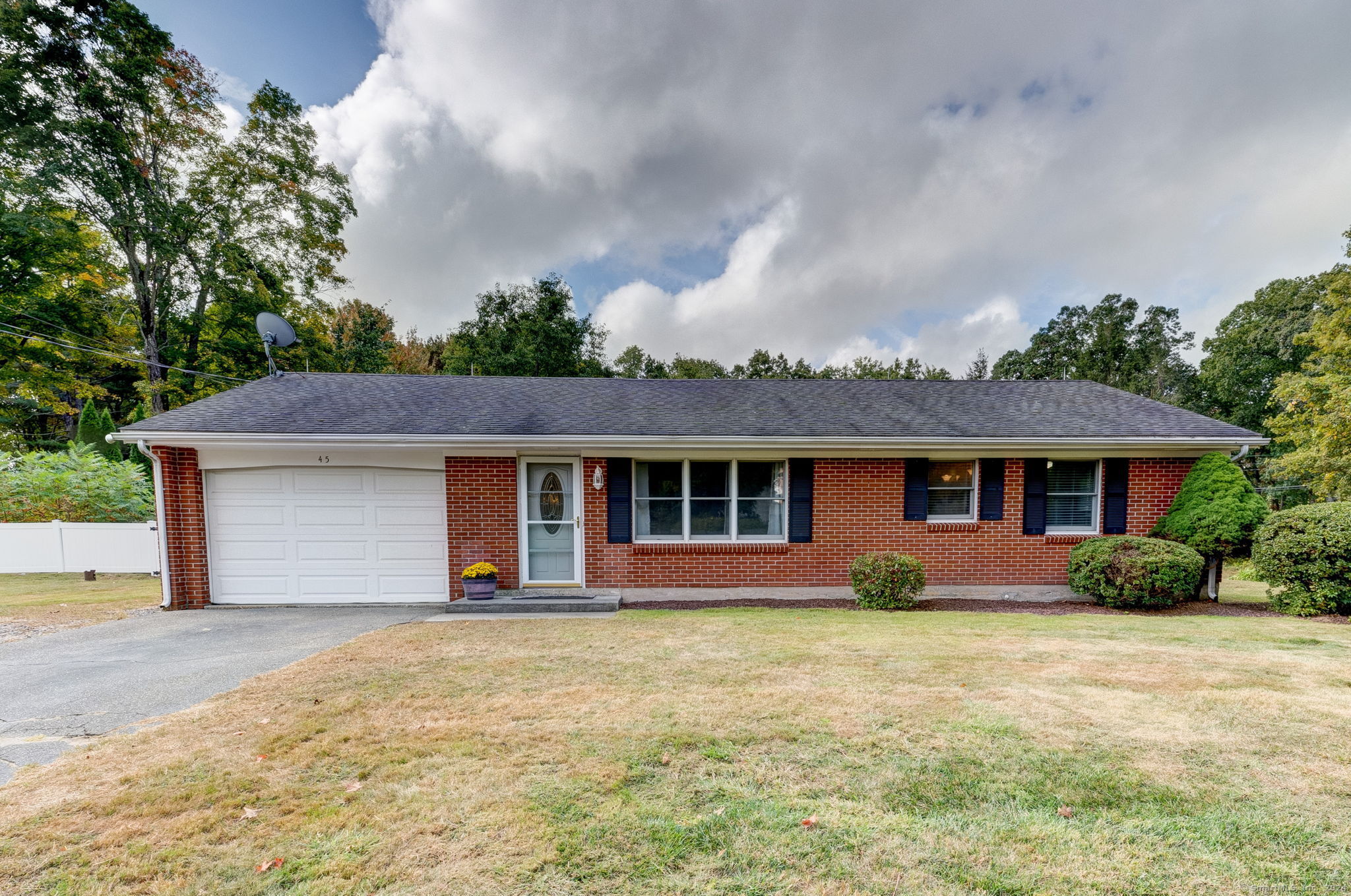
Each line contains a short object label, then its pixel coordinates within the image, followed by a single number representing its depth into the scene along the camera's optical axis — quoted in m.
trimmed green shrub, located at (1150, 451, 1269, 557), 7.73
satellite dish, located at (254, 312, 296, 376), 10.53
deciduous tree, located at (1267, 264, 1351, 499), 14.05
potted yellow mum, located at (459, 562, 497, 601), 7.59
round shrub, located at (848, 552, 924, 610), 7.52
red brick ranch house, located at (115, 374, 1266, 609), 7.86
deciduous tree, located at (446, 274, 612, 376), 25.83
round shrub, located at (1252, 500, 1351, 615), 7.03
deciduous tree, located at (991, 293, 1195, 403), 30.77
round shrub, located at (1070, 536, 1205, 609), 7.23
